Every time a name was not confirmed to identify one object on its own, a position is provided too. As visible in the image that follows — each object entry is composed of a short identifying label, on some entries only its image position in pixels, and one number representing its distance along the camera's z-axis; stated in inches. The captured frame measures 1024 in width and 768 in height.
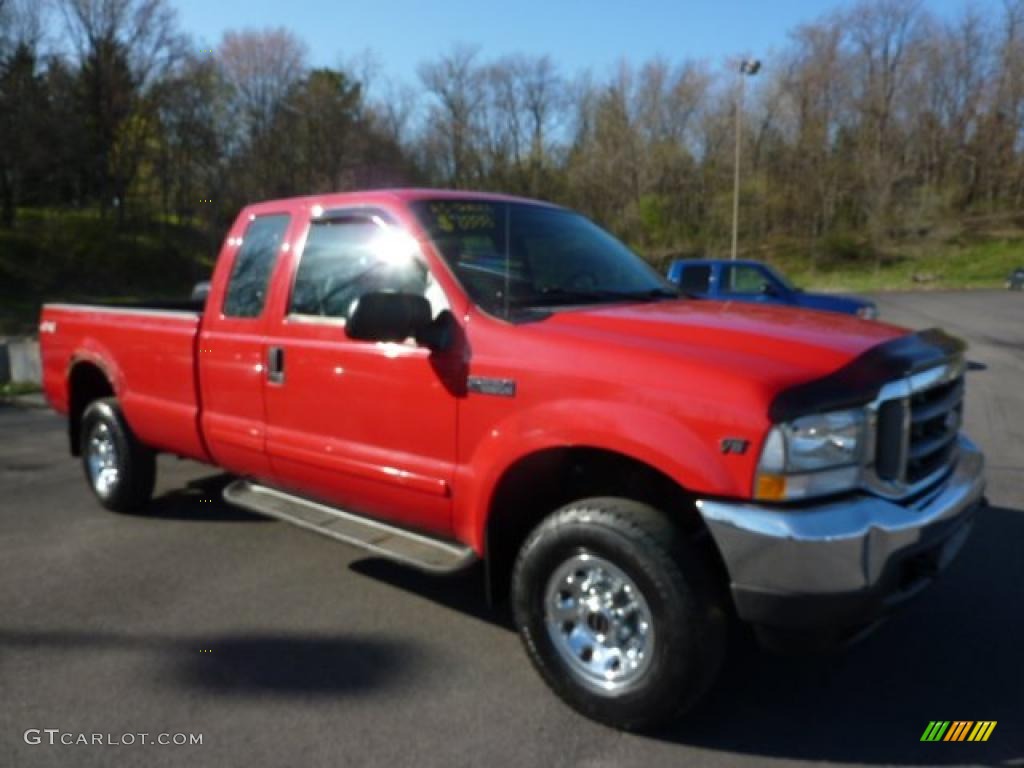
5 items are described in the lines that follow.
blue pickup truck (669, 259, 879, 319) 548.4
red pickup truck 110.0
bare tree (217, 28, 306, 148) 1573.6
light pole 1292.8
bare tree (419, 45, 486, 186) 2022.6
